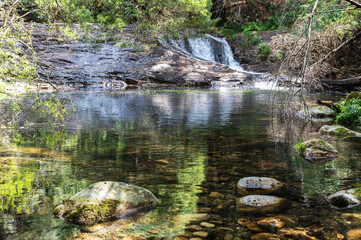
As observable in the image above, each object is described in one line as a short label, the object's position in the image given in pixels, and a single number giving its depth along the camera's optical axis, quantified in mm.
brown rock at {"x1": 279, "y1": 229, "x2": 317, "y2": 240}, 3160
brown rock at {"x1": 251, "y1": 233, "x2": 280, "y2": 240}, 3148
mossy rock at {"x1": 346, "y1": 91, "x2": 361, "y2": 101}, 11573
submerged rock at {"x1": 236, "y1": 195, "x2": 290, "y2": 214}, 3766
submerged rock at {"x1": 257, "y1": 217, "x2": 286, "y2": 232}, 3339
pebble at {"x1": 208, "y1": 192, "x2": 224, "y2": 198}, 4211
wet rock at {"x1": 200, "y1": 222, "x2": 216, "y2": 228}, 3410
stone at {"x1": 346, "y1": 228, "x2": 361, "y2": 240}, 3106
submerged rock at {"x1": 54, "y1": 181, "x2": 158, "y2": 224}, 3539
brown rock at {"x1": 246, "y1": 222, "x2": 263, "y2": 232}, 3321
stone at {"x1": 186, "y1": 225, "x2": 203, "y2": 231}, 3348
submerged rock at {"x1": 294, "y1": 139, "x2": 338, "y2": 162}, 6008
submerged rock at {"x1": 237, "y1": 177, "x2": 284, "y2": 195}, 4371
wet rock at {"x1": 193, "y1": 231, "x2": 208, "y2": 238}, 3218
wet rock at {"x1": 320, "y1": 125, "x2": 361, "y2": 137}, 8018
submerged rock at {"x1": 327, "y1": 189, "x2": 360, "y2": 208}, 3849
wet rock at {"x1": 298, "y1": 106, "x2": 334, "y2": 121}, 11023
